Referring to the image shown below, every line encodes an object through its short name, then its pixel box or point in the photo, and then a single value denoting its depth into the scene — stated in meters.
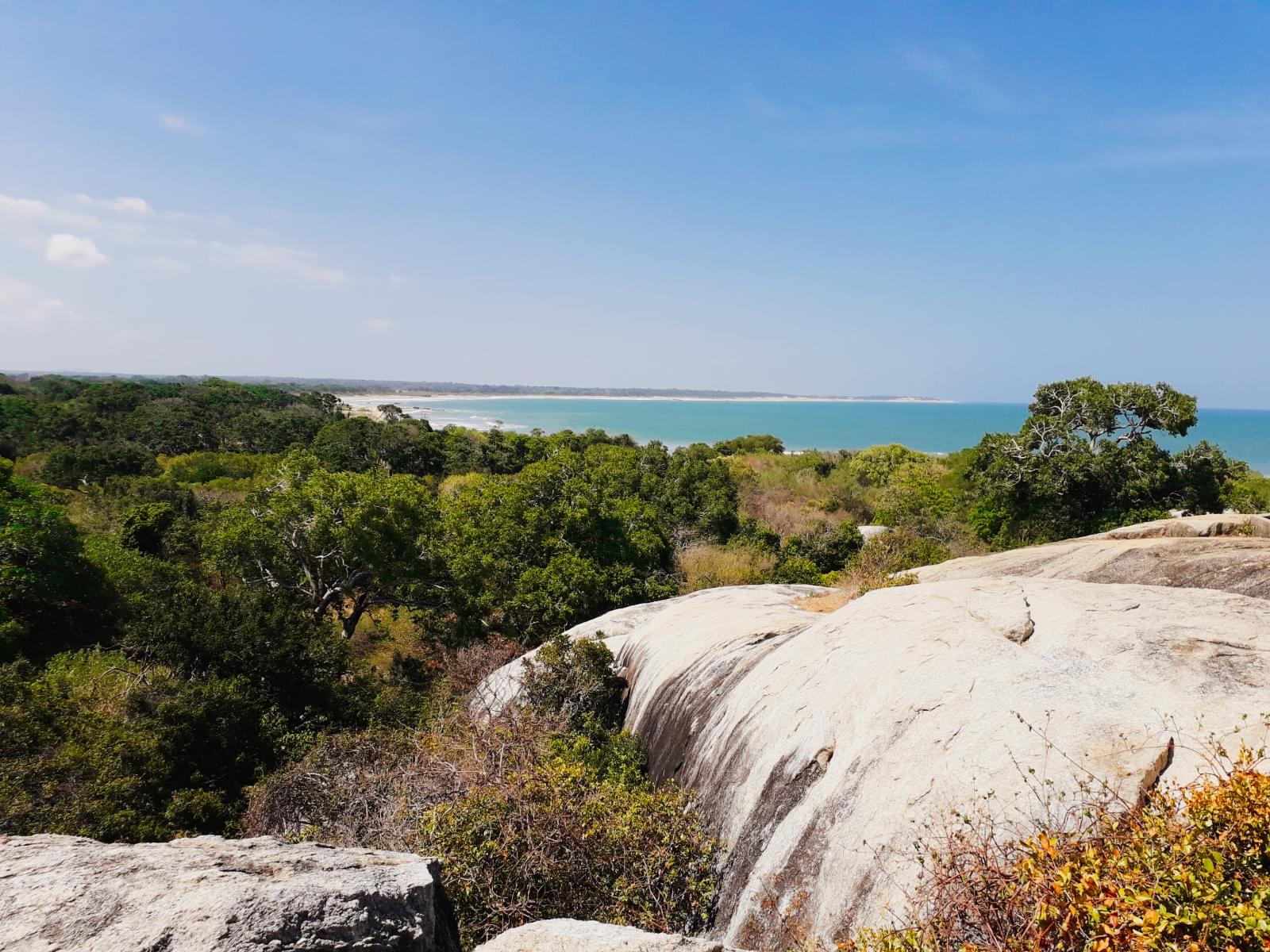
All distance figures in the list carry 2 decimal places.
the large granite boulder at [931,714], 5.72
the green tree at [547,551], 20.56
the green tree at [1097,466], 24.11
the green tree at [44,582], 18.55
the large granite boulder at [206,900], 3.87
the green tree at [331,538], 21.52
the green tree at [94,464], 42.38
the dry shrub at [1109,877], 3.46
